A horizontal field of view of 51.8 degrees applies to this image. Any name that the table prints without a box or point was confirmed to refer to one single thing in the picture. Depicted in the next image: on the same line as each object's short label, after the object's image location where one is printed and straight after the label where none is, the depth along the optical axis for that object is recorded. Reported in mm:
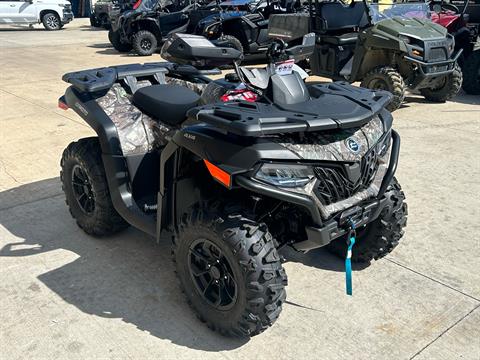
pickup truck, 19906
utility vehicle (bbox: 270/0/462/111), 6941
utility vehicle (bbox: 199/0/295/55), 11133
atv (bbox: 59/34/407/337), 2207
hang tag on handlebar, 2491
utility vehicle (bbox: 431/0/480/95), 8348
